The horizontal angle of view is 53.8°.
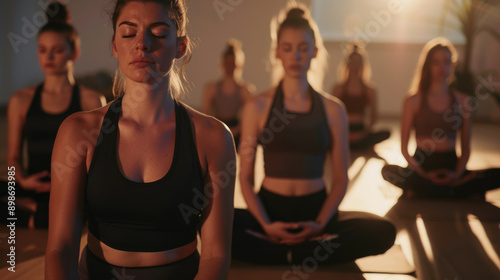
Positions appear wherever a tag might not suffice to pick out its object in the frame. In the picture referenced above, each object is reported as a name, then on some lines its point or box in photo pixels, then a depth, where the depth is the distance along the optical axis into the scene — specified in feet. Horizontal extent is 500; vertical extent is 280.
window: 26.08
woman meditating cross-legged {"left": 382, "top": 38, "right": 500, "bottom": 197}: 10.44
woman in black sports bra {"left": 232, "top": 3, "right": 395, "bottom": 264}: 6.68
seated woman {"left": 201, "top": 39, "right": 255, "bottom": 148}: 14.93
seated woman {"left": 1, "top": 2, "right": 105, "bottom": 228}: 7.94
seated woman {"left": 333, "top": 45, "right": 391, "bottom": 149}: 16.10
